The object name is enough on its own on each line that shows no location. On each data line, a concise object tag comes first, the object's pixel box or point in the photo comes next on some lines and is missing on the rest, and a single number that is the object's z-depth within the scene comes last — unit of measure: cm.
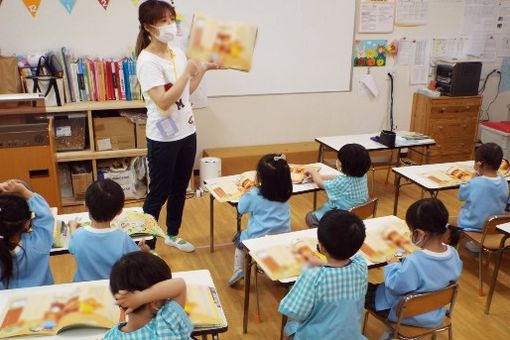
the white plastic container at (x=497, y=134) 558
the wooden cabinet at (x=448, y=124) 573
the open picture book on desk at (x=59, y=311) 171
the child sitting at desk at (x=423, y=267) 215
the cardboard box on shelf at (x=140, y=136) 457
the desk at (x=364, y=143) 437
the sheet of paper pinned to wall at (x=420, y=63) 586
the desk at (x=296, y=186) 324
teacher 296
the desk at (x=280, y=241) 233
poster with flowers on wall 558
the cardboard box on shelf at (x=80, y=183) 454
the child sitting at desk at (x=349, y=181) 317
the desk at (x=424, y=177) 344
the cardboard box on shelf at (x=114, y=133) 448
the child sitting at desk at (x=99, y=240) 214
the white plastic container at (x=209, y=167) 492
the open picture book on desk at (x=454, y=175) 353
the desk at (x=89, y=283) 169
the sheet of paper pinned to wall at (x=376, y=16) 546
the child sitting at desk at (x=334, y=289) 185
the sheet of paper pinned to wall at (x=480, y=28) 597
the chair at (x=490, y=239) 294
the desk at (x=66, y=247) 236
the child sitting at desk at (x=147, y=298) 149
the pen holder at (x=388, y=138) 439
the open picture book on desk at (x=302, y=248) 222
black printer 562
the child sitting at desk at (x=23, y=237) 200
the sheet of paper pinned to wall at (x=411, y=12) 562
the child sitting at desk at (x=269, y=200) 279
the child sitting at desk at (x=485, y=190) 323
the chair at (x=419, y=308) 207
